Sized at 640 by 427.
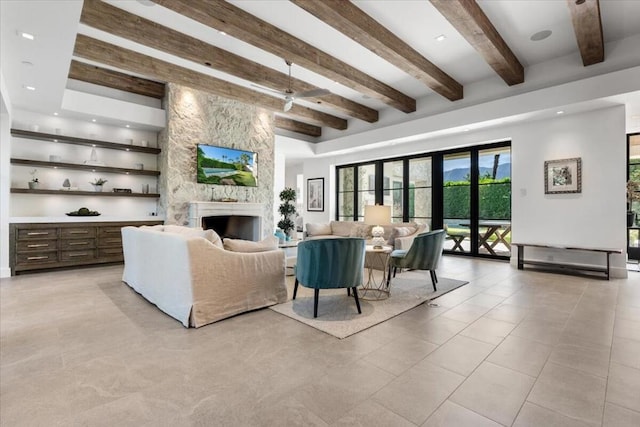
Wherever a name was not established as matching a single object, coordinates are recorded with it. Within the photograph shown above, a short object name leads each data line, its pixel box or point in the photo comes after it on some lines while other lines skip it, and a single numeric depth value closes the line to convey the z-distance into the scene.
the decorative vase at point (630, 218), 6.18
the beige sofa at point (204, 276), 2.92
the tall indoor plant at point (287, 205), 8.74
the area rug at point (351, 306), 2.96
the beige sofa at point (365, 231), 5.74
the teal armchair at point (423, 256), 4.09
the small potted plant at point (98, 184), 6.13
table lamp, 4.32
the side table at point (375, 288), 3.94
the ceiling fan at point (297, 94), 4.94
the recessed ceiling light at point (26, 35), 3.07
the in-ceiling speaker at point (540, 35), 4.60
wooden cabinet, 5.15
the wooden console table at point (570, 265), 4.97
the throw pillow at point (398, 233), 5.79
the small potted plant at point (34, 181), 5.50
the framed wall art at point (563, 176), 5.54
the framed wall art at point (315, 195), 10.57
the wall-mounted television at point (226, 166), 6.62
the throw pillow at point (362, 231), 6.79
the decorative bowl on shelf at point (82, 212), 5.82
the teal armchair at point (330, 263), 3.13
